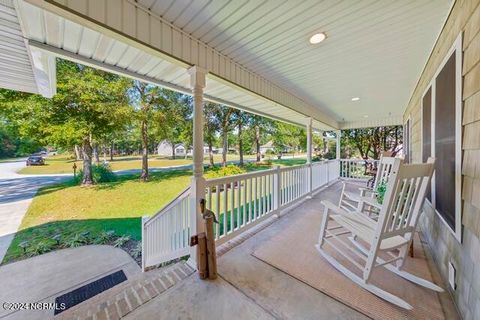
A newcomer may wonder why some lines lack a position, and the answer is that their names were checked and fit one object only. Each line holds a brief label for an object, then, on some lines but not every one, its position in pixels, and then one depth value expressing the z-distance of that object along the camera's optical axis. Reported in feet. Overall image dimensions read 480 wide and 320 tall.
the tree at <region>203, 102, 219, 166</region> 37.24
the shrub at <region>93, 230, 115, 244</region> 14.88
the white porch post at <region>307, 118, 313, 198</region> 15.49
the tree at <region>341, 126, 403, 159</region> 36.11
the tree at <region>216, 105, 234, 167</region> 38.73
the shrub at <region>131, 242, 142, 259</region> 12.90
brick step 4.89
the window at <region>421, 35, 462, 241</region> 4.93
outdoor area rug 4.74
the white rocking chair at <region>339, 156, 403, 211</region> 8.74
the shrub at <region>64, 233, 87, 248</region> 14.35
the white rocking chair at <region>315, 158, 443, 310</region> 4.95
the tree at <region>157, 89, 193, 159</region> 31.42
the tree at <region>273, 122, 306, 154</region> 46.51
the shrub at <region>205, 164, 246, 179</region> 23.08
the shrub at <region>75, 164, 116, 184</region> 32.42
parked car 56.75
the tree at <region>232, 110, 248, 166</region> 40.70
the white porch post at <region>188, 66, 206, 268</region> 6.99
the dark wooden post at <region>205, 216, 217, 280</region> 6.09
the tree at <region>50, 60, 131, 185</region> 22.21
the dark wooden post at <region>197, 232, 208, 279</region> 6.07
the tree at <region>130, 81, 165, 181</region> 29.76
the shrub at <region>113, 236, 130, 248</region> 14.29
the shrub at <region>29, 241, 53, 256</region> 13.19
